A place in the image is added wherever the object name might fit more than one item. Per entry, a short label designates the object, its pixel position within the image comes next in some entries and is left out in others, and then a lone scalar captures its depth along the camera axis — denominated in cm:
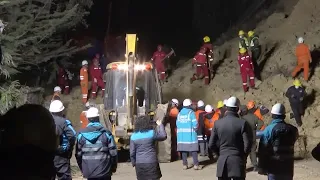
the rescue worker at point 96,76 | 2297
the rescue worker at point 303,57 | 1984
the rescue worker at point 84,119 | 1579
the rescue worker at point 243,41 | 2137
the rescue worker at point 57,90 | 2082
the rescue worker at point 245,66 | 2055
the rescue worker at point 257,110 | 1377
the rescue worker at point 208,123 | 1521
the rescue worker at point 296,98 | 1811
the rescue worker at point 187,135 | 1364
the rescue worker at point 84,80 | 2252
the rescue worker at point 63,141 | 820
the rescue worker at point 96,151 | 786
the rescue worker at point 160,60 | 2364
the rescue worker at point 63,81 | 2429
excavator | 1353
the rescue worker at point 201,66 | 2225
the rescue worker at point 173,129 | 1542
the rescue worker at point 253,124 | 1255
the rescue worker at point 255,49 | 2175
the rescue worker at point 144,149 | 840
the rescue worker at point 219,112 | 1477
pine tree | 1274
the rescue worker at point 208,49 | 2245
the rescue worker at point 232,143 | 807
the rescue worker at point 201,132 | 1459
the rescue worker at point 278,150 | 793
